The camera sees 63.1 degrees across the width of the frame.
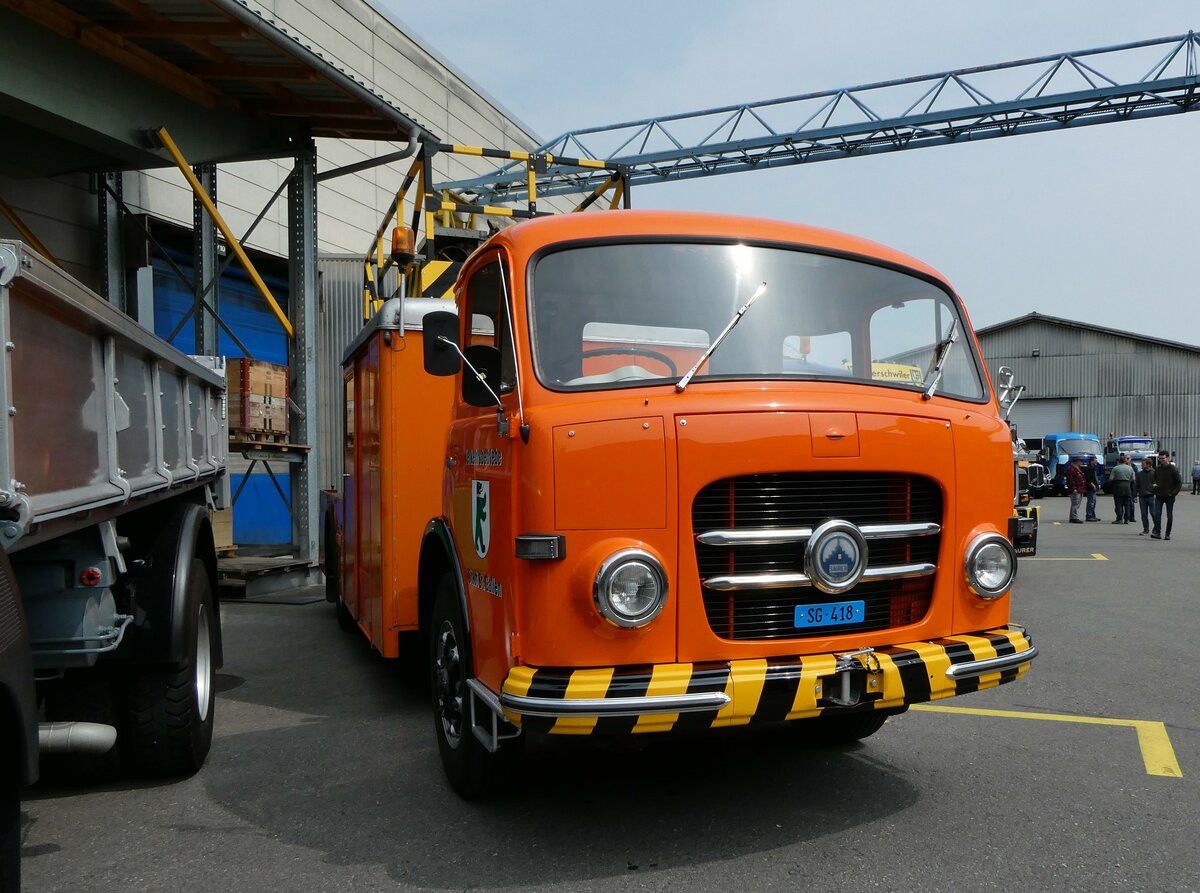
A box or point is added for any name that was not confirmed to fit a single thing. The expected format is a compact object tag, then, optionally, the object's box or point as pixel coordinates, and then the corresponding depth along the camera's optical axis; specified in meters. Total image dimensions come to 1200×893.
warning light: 6.75
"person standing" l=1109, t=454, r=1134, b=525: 21.17
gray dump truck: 2.48
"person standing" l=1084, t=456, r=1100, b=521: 22.55
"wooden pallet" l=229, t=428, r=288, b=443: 10.48
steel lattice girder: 21.16
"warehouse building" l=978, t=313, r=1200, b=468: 43.16
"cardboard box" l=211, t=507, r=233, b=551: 11.21
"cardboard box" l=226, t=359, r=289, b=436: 10.40
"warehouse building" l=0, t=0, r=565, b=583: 9.34
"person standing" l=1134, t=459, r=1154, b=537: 17.98
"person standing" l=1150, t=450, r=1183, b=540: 17.52
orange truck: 3.34
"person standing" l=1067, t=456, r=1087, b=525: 22.42
